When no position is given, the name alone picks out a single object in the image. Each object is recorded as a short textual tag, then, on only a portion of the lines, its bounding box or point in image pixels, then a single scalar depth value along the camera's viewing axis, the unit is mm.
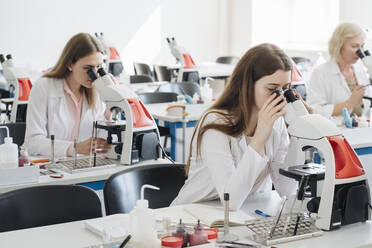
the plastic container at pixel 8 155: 2674
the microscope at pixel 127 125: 2943
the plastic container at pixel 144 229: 1792
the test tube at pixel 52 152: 3021
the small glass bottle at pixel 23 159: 2828
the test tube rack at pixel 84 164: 2859
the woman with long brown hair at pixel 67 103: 3277
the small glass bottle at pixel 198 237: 1832
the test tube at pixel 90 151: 2960
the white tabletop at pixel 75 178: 2635
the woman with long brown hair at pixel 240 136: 2186
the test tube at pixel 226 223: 1881
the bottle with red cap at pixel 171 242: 1799
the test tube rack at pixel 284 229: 1875
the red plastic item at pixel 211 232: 1895
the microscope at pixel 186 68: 6133
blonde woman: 4188
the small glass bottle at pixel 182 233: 1839
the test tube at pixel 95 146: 2984
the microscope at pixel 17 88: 4836
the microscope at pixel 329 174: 1968
